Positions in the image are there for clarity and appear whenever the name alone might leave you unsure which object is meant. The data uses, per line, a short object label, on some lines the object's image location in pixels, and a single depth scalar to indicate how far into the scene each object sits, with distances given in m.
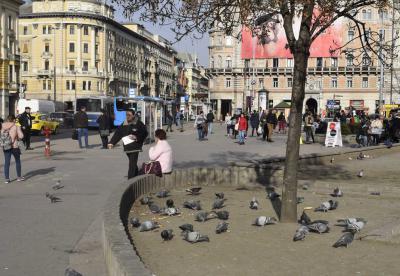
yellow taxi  40.97
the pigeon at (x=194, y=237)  7.04
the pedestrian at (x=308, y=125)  30.36
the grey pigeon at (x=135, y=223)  8.05
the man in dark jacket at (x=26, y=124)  24.78
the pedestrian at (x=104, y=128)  25.61
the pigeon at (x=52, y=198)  10.95
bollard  21.01
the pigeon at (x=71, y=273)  5.42
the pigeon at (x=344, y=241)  6.88
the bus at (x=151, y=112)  28.89
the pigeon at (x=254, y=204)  9.60
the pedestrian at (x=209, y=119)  38.34
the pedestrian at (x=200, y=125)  32.97
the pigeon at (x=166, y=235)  7.18
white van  52.69
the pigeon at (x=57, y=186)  12.72
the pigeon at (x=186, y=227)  7.36
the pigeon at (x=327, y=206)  9.48
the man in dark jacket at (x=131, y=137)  12.78
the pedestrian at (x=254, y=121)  39.32
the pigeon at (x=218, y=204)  9.40
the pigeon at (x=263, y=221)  8.07
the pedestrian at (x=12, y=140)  14.55
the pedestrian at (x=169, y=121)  42.69
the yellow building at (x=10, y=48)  69.50
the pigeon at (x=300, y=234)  7.15
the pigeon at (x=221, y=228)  7.62
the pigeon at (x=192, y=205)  9.54
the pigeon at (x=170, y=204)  9.43
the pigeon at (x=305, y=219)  8.20
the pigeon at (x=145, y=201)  10.09
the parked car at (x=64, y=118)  57.22
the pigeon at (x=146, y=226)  7.76
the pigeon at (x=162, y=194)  10.85
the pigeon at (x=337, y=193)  11.16
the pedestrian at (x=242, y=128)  30.15
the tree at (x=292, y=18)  7.94
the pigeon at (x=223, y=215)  8.52
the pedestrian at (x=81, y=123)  25.95
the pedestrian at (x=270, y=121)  32.19
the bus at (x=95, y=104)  52.75
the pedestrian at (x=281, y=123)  45.78
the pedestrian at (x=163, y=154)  12.10
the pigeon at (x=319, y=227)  7.66
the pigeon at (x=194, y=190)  11.38
